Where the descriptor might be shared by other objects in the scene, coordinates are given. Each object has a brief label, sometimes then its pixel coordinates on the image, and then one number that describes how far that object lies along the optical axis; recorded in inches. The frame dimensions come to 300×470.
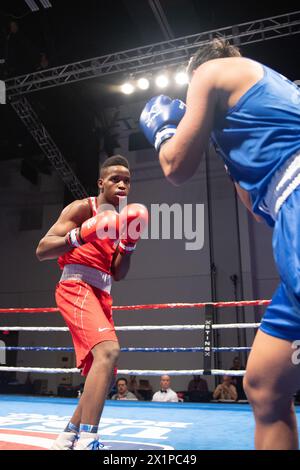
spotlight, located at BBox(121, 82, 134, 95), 279.3
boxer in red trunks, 64.2
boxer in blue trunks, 33.4
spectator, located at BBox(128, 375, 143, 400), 276.2
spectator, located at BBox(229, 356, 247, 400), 227.7
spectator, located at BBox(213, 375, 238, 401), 213.5
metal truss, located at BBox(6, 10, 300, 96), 229.0
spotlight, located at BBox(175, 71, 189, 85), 267.6
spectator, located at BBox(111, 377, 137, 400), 225.3
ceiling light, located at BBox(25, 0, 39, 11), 232.0
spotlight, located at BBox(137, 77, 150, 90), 272.1
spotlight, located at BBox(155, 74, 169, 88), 269.5
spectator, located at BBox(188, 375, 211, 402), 244.3
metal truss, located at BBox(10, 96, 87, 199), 291.9
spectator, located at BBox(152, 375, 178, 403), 200.1
